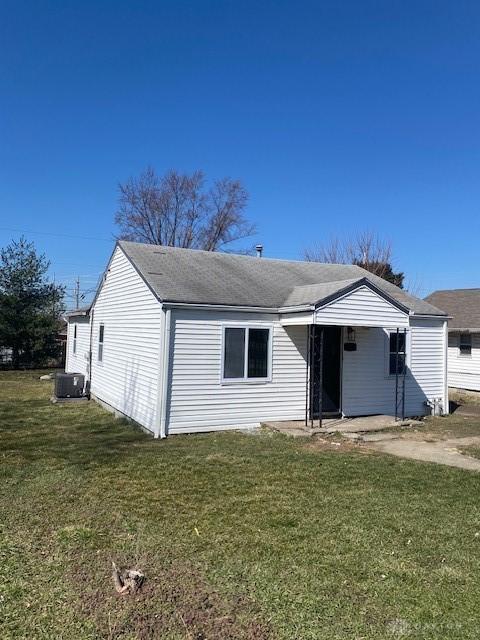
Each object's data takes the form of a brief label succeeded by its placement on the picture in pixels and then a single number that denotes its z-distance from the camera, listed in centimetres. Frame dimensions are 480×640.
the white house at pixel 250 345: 995
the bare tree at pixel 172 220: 3559
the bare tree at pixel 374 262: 3091
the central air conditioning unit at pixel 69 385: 1478
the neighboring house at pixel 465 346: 1928
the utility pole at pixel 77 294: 4528
